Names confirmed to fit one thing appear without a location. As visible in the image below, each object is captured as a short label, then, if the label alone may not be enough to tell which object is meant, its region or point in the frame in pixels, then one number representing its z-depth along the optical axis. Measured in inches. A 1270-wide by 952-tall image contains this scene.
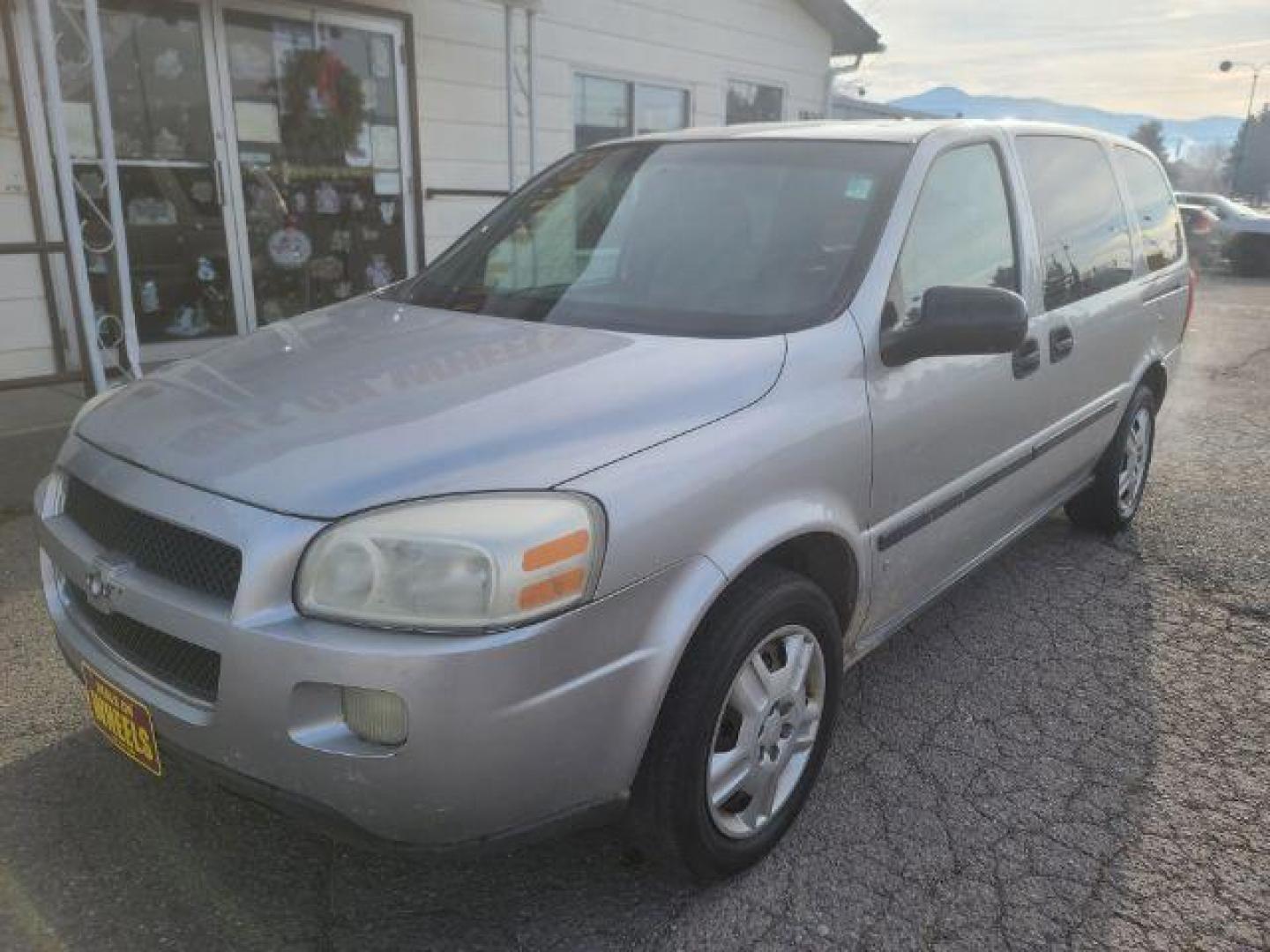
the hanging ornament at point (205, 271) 272.7
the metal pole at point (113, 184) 204.7
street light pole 1904.5
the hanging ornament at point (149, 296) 266.2
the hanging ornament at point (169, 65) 252.1
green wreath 279.4
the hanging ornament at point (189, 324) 273.1
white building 236.4
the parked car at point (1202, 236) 559.4
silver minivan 69.4
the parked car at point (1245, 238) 738.8
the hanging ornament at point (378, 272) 312.2
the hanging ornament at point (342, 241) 300.7
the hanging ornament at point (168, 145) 256.4
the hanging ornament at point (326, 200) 292.0
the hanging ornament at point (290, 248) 287.1
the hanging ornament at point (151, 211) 258.2
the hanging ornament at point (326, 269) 298.2
